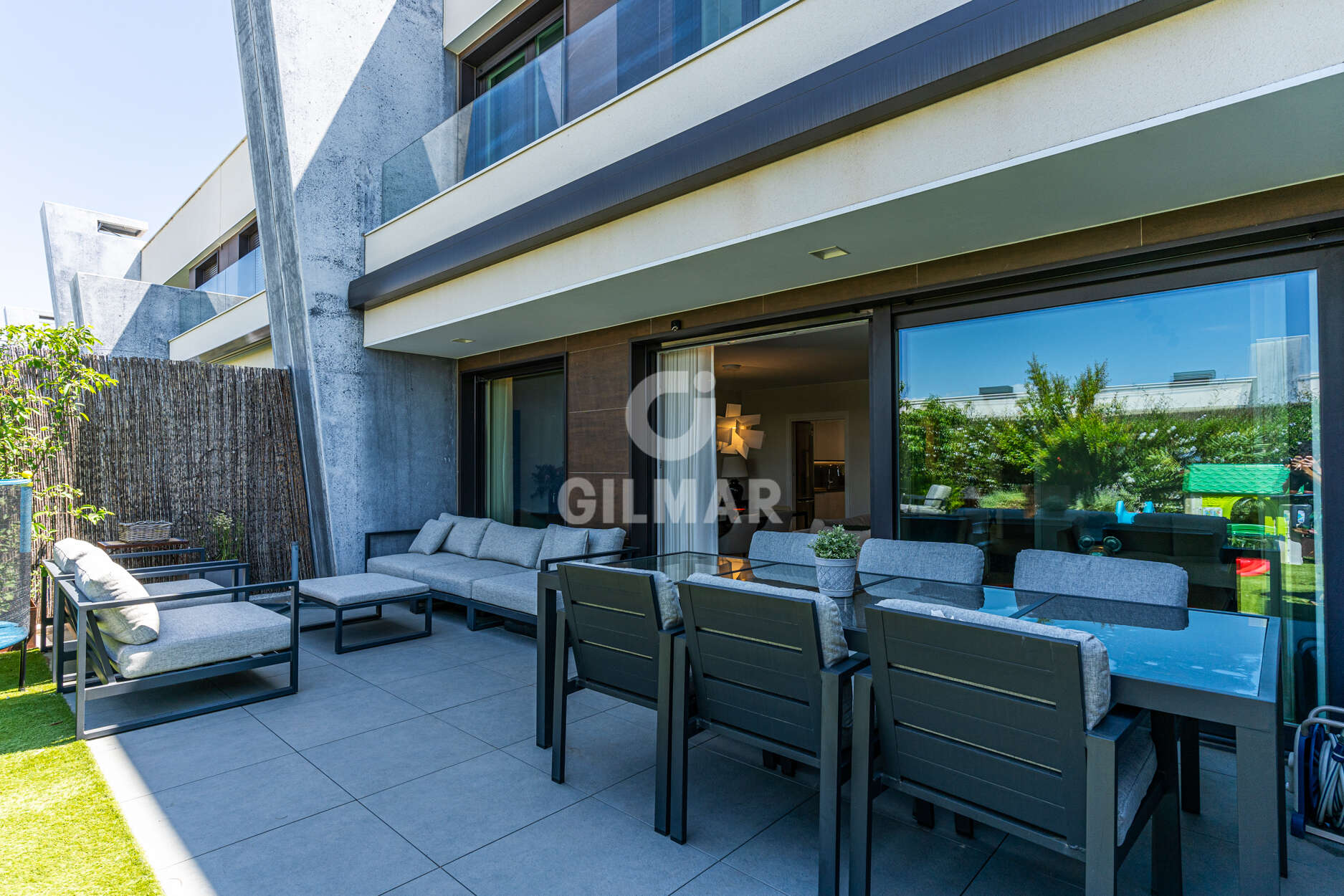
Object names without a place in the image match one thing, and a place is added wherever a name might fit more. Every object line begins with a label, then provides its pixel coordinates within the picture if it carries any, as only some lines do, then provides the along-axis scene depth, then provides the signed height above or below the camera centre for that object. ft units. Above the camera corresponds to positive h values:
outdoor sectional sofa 17.07 -3.28
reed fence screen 19.36 +0.14
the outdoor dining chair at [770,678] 6.68 -2.48
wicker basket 18.89 -2.06
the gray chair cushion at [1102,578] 8.60 -1.79
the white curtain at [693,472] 18.67 -0.51
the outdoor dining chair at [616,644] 8.09 -2.56
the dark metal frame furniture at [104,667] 10.76 -3.77
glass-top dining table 5.04 -1.99
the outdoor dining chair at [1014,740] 5.16 -2.49
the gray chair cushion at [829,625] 6.80 -1.81
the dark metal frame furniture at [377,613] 15.90 -4.06
